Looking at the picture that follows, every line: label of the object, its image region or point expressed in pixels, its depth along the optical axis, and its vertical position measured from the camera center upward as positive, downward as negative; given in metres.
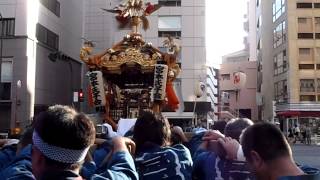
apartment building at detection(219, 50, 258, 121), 66.88 +2.16
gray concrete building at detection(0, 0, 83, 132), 33.56 +3.29
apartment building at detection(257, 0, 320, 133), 44.66 +3.92
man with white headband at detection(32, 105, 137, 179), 2.29 -0.19
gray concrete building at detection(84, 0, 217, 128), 41.38 +6.06
